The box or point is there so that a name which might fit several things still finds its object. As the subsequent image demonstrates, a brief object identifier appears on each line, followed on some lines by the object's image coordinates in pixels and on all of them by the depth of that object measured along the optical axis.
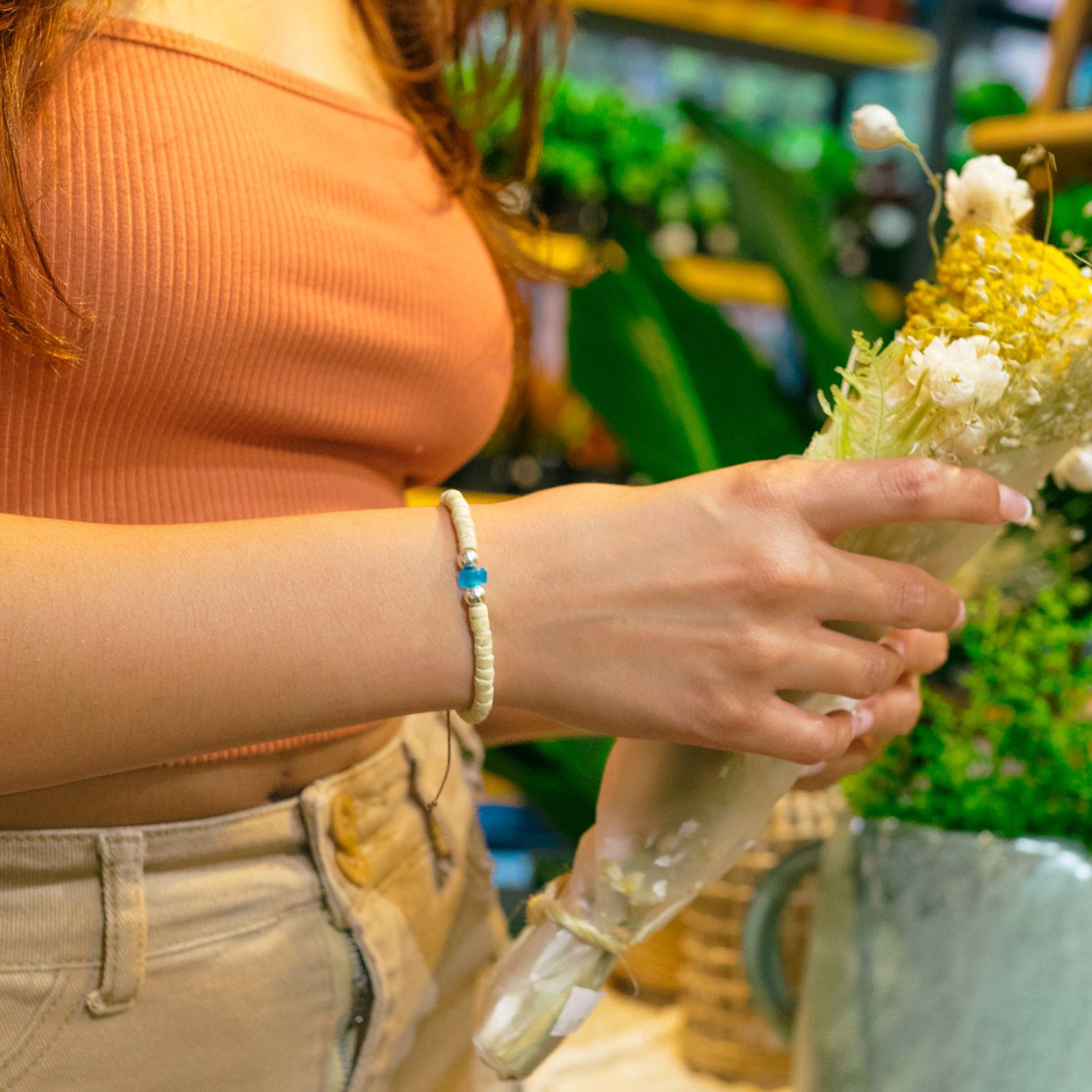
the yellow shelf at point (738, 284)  2.47
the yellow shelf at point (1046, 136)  1.36
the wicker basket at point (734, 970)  1.36
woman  0.42
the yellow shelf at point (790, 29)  2.40
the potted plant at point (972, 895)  0.67
